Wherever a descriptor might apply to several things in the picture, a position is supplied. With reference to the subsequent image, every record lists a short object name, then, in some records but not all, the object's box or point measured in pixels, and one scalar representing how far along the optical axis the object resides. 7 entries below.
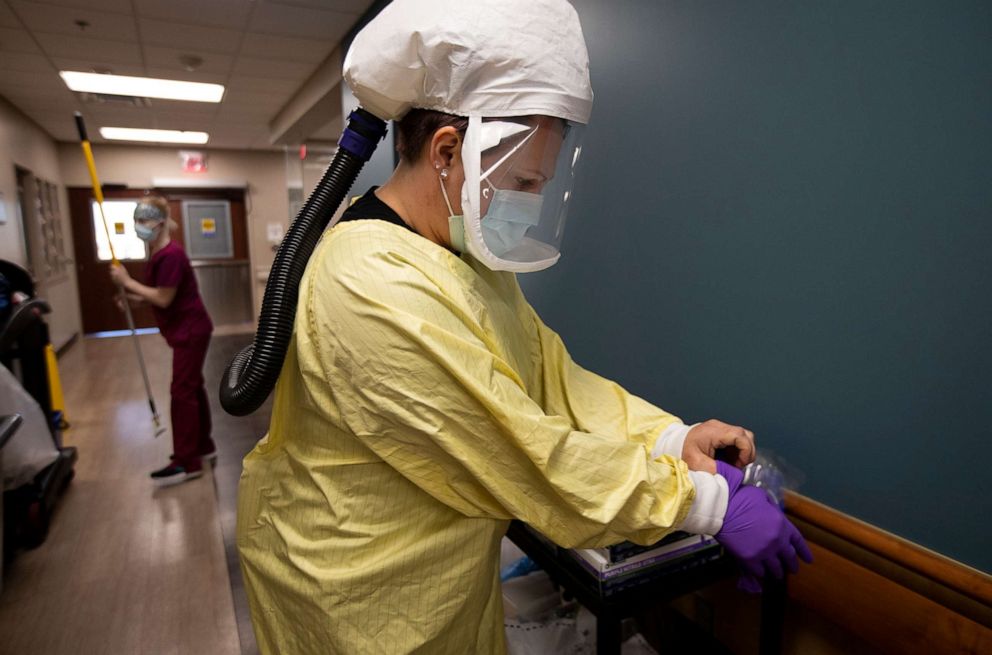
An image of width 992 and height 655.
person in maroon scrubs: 2.92
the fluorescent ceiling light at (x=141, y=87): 4.69
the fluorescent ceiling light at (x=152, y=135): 6.80
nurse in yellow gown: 0.69
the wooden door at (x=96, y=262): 7.78
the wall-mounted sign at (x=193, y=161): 7.98
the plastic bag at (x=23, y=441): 2.25
